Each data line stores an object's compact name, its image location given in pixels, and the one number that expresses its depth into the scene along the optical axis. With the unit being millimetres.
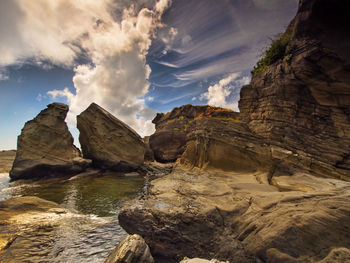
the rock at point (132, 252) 4465
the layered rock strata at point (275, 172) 4366
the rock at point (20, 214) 6518
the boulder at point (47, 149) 18953
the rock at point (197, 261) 4223
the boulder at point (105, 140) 23797
